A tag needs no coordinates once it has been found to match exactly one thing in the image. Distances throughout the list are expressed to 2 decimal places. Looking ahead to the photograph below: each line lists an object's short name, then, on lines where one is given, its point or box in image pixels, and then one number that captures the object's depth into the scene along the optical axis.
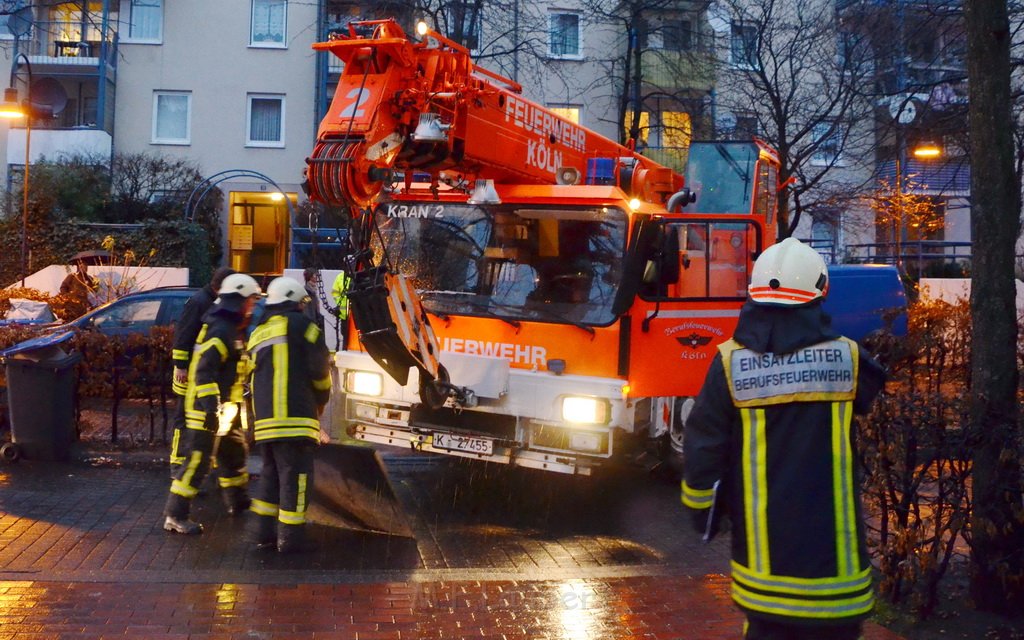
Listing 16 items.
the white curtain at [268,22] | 28.95
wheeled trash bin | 9.17
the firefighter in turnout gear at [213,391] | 7.08
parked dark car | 13.11
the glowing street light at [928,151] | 14.20
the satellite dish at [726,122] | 23.94
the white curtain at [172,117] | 29.03
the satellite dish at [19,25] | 24.57
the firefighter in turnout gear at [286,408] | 6.62
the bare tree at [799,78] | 19.23
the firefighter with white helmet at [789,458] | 3.43
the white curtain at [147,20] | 28.53
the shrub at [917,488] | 5.43
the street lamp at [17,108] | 14.95
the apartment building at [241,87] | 27.50
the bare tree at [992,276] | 5.46
